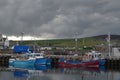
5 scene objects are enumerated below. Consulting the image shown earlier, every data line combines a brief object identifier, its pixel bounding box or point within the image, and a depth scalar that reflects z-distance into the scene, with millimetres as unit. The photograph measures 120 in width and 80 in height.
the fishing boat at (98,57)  52835
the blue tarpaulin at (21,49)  60754
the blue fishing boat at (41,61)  52453
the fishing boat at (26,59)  51708
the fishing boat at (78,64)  51902
